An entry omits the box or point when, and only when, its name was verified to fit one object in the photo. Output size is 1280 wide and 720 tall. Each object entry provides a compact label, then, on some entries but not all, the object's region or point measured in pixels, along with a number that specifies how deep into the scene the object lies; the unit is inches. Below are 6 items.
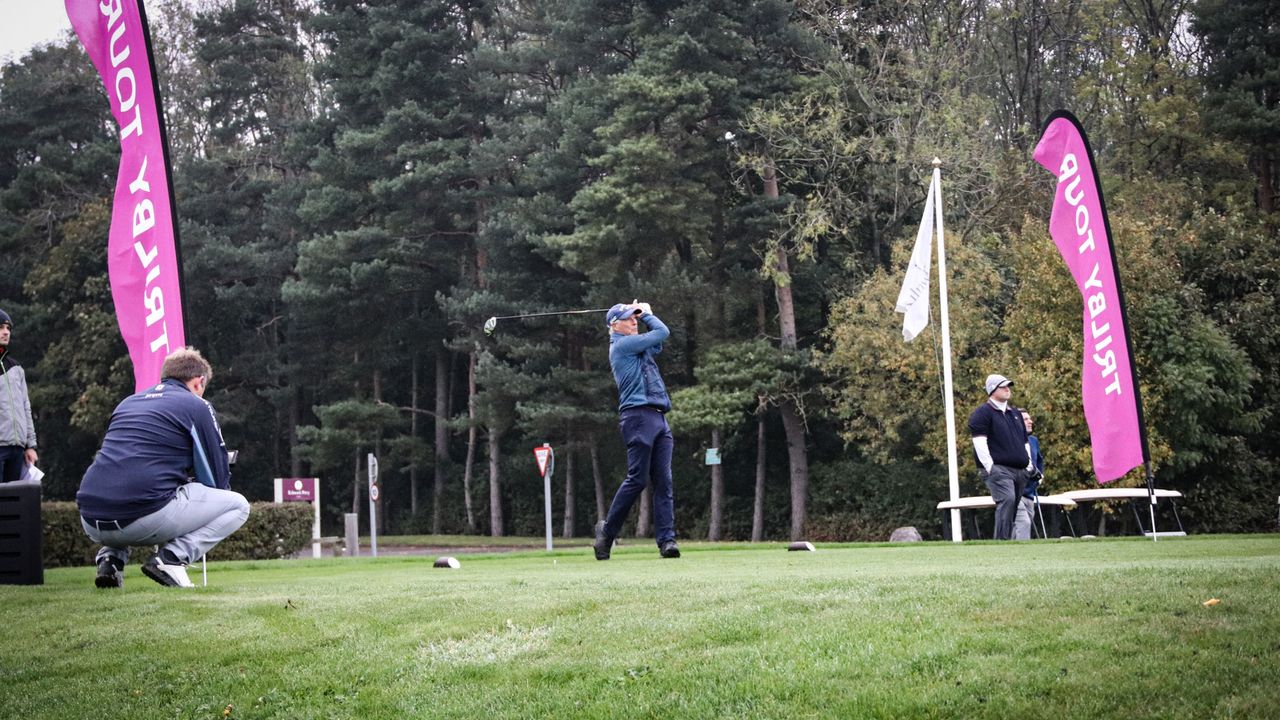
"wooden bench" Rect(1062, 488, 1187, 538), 752.6
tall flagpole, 883.4
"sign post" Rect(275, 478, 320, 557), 1036.5
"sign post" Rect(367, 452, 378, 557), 1036.5
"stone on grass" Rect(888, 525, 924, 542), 914.6
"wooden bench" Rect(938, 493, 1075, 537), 748.3
